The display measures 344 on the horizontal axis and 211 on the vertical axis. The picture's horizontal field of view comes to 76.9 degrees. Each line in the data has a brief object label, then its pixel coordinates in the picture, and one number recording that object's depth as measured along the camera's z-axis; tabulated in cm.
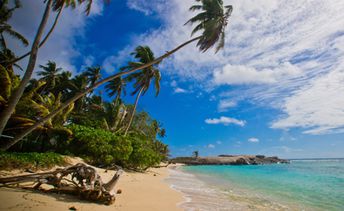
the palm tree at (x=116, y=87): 2845
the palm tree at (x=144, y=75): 2182
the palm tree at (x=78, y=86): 2669
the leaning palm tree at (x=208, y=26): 1056
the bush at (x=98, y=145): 1593
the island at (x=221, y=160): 8242
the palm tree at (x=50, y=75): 2676
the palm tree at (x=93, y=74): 3019
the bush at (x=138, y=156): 1928
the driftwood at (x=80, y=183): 595
